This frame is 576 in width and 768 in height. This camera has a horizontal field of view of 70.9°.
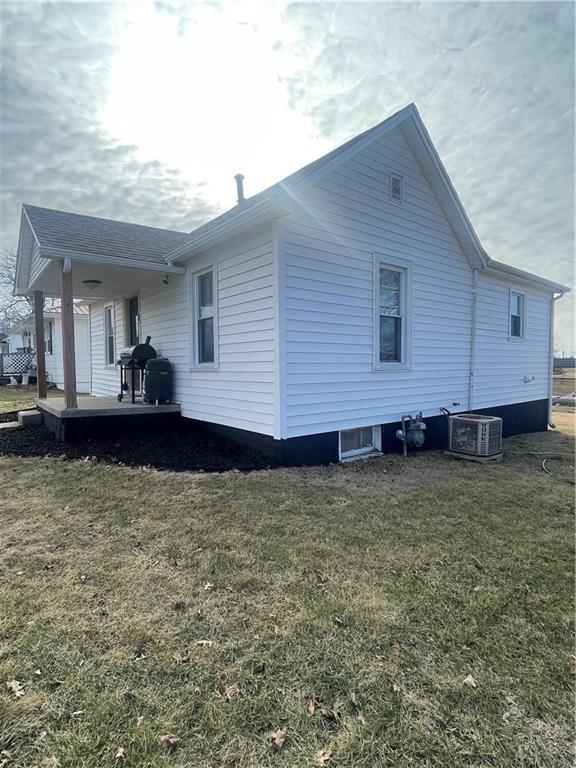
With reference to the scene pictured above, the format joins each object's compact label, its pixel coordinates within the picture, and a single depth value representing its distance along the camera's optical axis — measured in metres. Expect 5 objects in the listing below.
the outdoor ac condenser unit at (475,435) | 6.58
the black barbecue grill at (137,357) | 8.09
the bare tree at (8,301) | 33.25
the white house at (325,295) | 5.50
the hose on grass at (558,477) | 5.48
